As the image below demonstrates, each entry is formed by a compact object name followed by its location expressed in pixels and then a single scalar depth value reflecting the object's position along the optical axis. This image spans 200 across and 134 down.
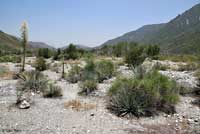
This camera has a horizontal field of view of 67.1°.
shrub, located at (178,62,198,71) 14.23
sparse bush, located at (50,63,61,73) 14.63
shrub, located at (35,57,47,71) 15.47
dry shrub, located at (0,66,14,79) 11.51
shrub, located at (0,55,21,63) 22.34
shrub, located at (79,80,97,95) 8.02
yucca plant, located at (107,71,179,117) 5.85
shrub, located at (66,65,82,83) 10.44
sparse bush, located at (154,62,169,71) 14.38
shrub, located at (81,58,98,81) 9.91
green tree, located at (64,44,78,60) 25.20
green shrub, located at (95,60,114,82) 10.50
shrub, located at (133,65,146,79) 7.75
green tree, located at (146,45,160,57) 26.72
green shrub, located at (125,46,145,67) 14.83
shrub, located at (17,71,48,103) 8.17
